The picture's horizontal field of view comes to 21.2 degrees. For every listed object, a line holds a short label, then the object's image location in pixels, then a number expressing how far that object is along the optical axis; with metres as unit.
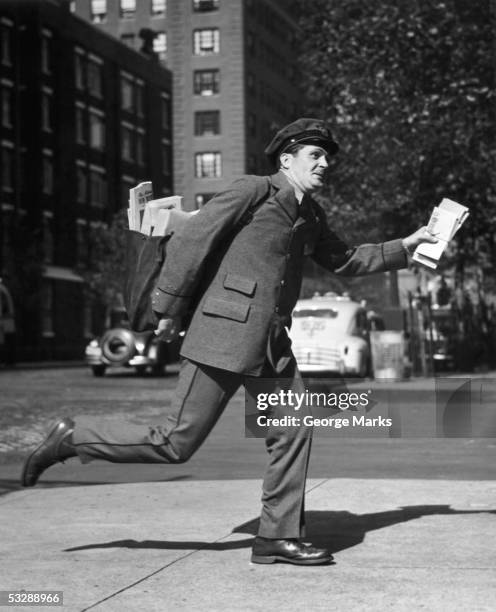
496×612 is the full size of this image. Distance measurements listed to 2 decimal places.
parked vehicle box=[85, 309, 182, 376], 30.31
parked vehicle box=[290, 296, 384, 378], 24.88
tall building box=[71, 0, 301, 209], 83.44
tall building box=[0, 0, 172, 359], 53.84
